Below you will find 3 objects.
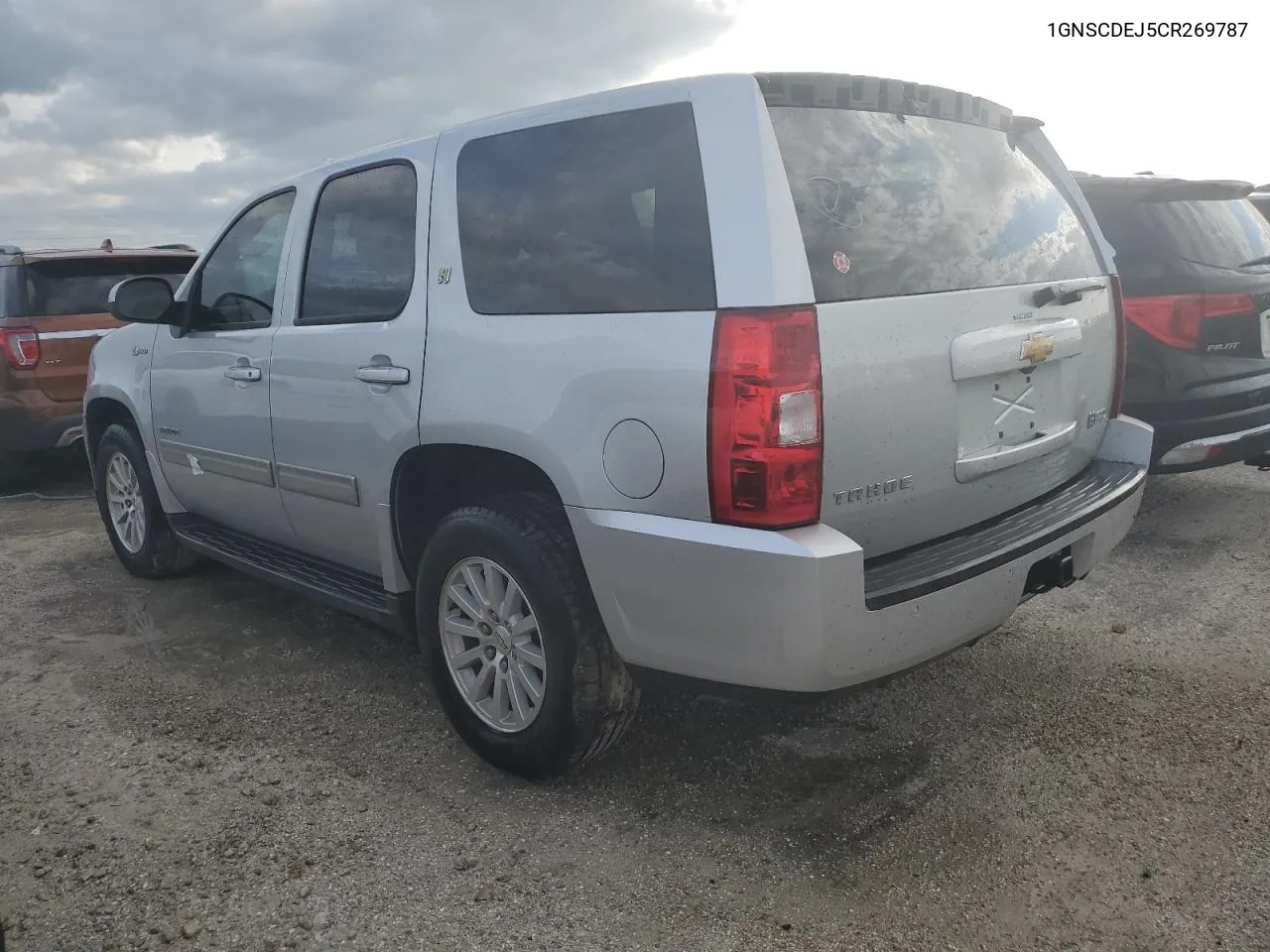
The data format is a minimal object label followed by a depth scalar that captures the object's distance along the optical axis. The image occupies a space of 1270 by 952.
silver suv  2.41
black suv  4.94
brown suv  7.18
